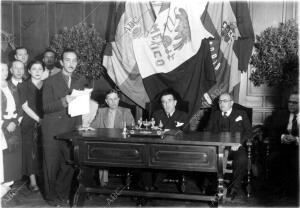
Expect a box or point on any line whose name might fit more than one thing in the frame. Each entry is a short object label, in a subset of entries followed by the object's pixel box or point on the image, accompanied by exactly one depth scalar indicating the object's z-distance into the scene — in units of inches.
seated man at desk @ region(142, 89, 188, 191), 185.5
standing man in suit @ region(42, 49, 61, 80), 214.5
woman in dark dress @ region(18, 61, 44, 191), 181.0
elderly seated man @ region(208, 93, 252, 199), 182.9
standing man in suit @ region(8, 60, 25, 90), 176.7
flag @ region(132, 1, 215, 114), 223.8
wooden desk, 145.6
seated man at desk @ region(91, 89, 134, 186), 188.2
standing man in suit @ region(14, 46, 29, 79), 205.2
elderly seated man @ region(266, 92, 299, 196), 179.5
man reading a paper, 162.8
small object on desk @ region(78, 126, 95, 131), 168.7
